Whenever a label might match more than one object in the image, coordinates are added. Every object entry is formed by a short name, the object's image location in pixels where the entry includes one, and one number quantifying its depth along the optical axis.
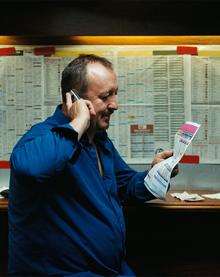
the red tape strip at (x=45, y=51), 2.95
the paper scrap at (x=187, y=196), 2.72
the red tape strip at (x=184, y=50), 2.95
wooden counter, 2.62
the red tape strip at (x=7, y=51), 2.97
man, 1.56
